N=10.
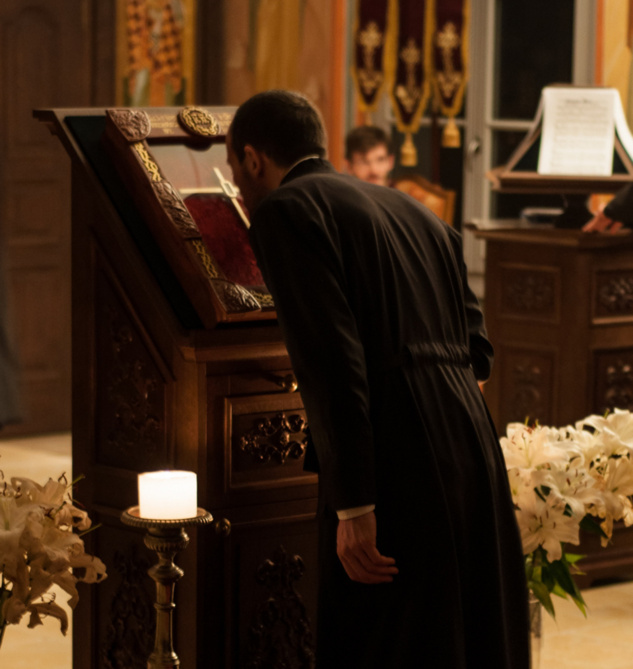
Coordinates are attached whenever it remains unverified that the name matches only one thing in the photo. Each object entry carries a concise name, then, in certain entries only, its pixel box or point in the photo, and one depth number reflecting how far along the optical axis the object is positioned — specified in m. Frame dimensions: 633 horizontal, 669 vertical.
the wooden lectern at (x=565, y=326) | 8.00
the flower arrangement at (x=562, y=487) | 4.82
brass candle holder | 4.37
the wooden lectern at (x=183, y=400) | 4.70
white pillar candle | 4.34
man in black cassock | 3.80
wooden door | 11.76
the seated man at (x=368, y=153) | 11.00
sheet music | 8.49
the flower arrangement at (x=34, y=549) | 3.28
